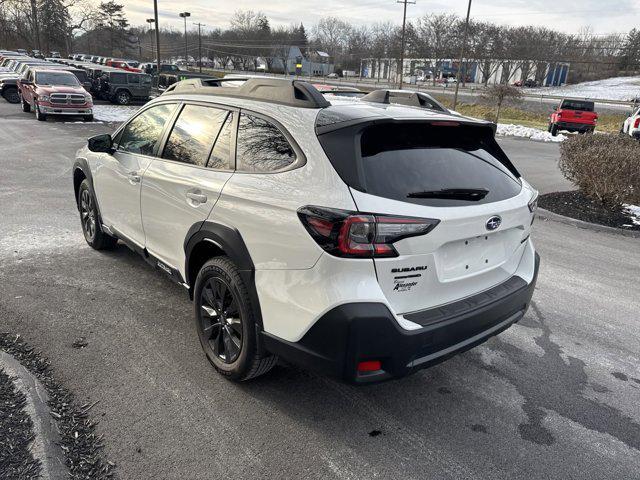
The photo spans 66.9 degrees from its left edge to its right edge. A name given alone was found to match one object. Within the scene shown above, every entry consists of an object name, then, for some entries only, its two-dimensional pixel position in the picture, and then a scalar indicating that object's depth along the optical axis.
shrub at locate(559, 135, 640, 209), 7.66
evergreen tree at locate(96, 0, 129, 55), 87.44
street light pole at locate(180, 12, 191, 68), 45.99
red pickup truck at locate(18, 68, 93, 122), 17.33
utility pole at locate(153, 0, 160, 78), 26.65
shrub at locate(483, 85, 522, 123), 29.20
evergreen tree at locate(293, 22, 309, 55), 115.44
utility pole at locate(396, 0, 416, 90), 45.25
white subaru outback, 2.36
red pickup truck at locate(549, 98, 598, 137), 24.42
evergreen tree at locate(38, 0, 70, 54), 65.06
